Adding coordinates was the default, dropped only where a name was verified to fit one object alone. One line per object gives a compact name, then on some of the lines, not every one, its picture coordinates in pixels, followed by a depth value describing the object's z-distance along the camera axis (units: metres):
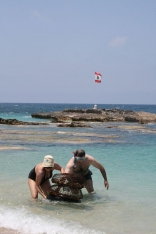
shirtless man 8.48
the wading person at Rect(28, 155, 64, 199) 8.24
